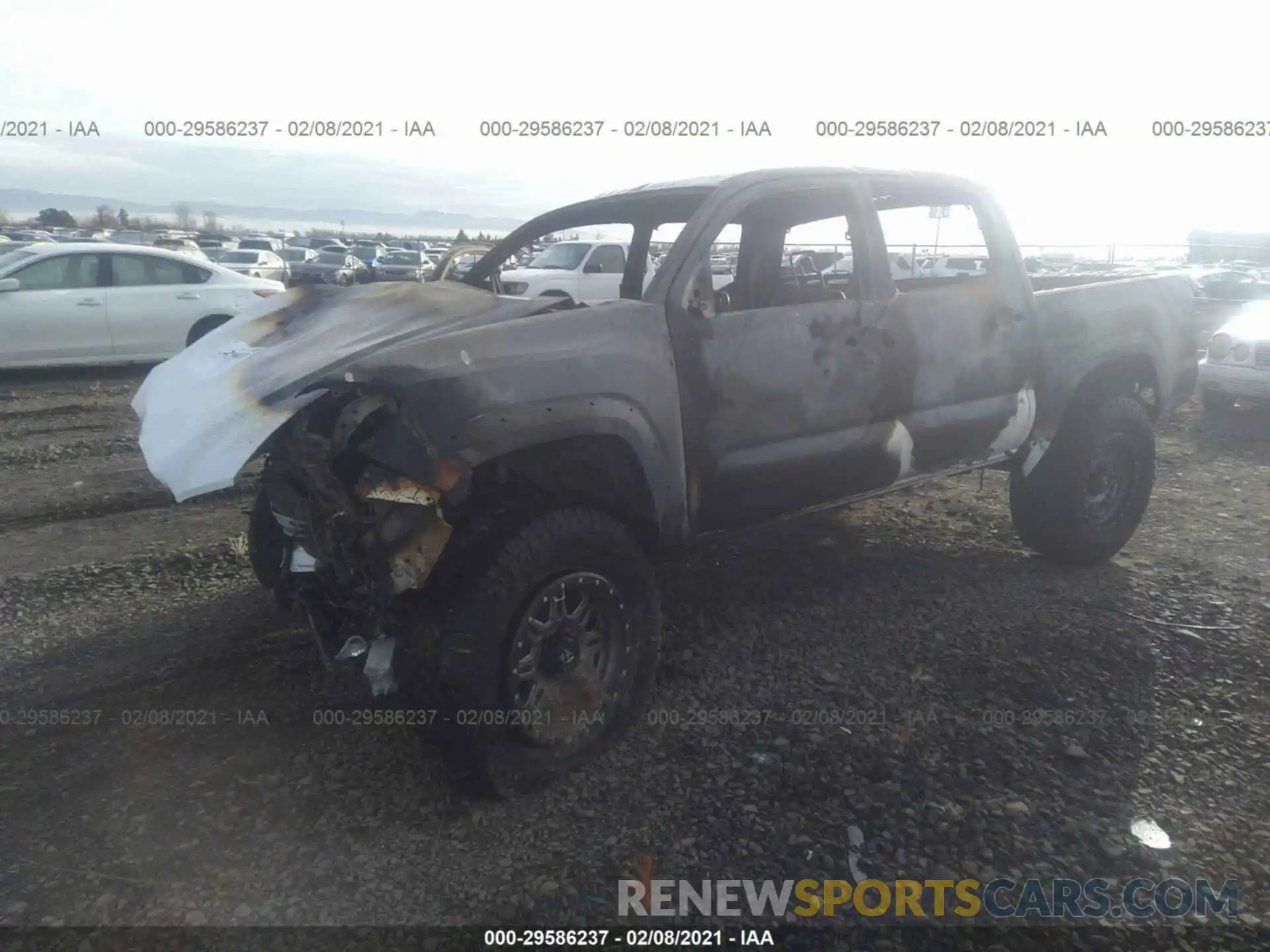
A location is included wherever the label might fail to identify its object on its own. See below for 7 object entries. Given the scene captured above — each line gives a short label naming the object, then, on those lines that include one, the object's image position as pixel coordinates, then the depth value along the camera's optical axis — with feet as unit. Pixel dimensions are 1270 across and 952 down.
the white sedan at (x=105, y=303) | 31.86
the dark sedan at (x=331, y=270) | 60.54
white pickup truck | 47.39
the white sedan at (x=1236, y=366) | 28.43
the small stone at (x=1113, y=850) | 8.71
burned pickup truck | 8.86
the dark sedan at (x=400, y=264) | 61.93
